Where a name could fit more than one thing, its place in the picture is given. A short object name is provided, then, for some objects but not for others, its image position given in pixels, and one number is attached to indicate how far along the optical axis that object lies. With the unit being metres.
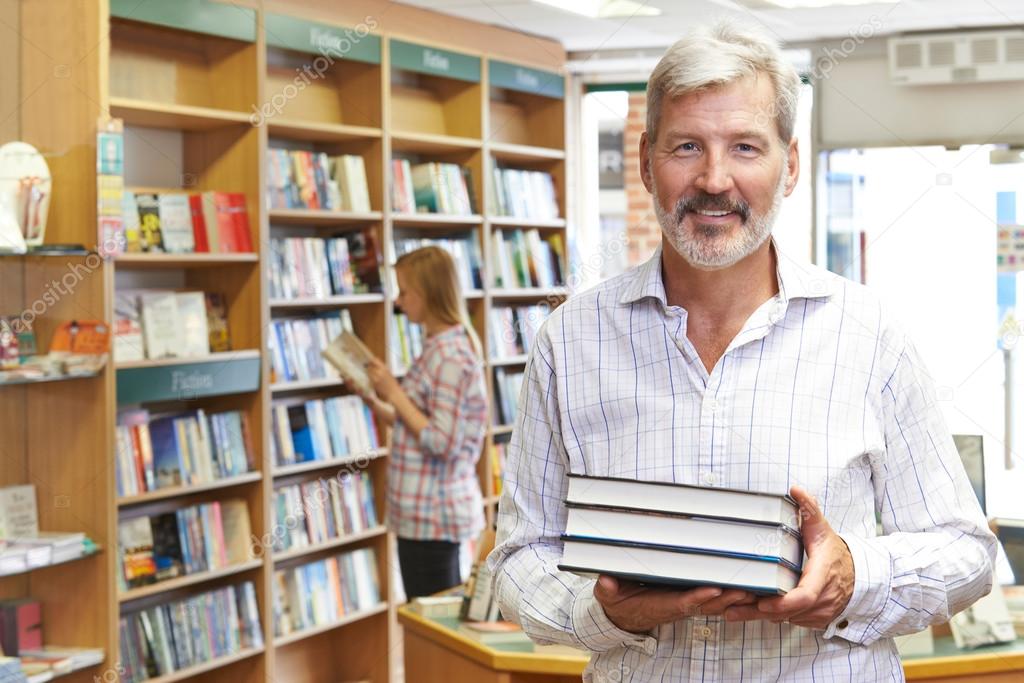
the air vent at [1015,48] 6.16
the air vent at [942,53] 6.27
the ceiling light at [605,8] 5.68
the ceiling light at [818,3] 5.62
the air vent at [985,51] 6.19
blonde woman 4.09
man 1.38
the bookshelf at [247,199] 3.54
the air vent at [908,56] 6.35
